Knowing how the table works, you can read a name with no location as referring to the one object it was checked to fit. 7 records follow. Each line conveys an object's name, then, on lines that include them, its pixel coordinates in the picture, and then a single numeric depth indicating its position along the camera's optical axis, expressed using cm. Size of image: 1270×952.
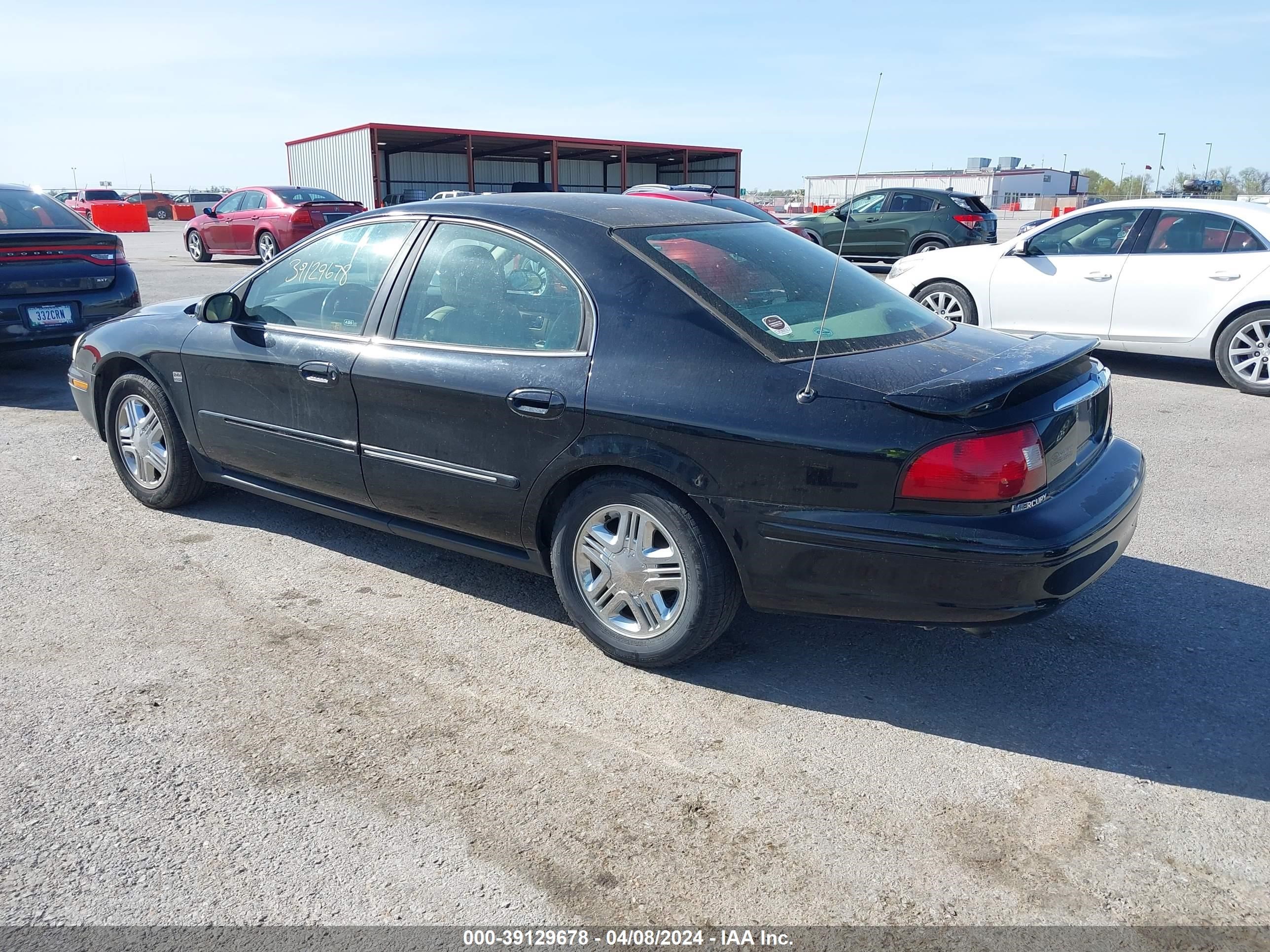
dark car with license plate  800
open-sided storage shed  3038
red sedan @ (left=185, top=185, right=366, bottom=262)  1786
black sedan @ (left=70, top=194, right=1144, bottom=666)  303
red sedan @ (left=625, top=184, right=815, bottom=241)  1218
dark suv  1789
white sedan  805
